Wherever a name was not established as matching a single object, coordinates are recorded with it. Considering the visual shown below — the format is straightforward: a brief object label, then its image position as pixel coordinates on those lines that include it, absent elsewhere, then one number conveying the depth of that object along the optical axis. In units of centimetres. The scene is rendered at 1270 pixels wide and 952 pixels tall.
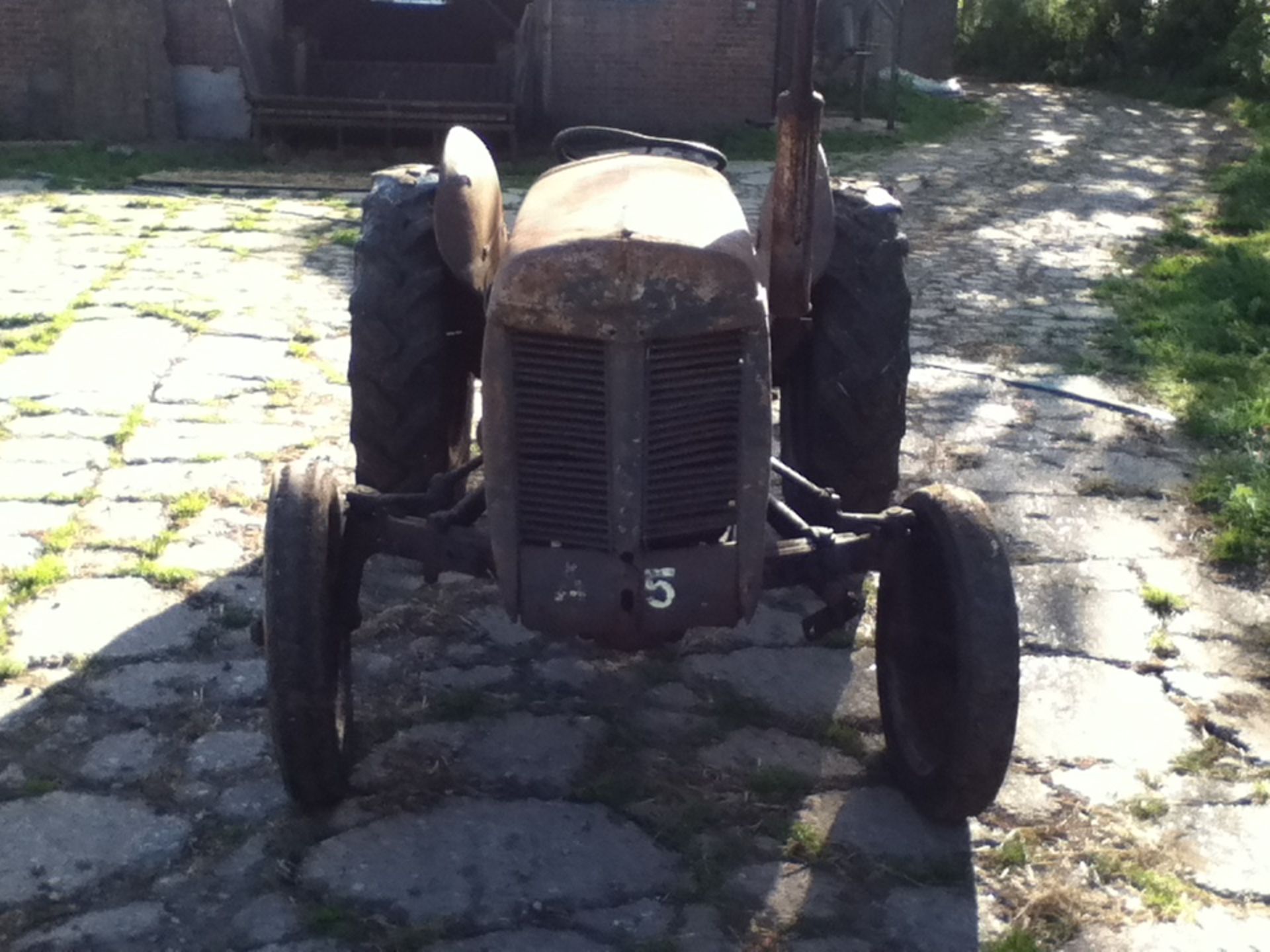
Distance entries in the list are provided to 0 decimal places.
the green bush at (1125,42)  1950
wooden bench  1229
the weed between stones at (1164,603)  453
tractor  312
